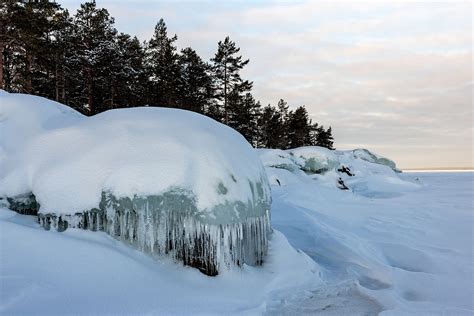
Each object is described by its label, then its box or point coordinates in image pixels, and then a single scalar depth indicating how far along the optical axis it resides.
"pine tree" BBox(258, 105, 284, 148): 34.84
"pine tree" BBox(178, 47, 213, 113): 23.16
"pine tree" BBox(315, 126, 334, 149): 44.44
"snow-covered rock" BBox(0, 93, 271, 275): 3.35
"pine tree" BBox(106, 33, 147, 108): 18.80
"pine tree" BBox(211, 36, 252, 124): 24.62
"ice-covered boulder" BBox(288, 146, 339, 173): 15.36
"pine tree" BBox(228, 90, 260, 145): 25.45
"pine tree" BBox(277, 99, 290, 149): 35.83
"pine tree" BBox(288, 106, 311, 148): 37.12
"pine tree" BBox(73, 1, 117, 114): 17.70
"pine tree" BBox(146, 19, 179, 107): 21.27
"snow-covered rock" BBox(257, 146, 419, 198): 14.13
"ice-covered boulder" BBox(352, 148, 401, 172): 26.17
